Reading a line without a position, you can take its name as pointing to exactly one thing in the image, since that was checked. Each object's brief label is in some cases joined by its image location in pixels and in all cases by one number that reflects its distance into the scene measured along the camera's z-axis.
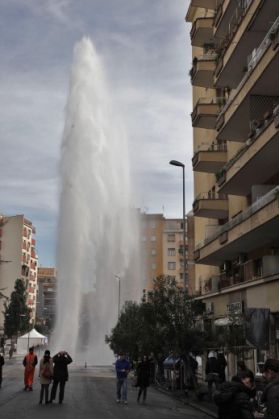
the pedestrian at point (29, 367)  21.78
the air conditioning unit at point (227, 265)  29.73
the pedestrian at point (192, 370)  22.91
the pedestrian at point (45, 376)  17.36
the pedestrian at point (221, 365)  19.98
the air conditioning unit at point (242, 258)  26.77
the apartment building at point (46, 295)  162.59
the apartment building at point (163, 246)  121.29
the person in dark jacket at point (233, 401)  6.80
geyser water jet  54.50
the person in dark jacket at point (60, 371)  17.52
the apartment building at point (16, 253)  114.56
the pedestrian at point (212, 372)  18.89
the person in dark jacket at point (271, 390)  6.21
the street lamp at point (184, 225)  29.14
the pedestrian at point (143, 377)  19.31
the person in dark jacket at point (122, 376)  18.59
